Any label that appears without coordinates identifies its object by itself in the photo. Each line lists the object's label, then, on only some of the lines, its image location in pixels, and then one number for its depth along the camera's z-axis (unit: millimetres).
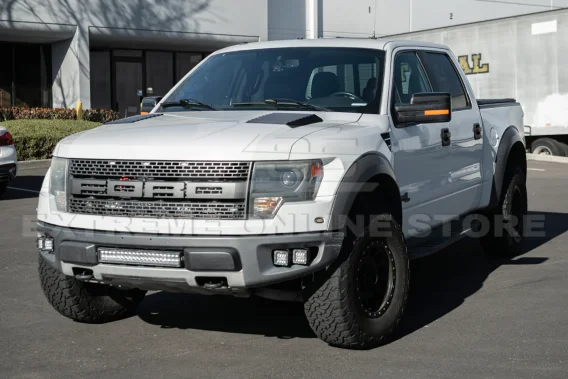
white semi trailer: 21812
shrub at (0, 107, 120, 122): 24594
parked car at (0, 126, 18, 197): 13523
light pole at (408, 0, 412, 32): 36969
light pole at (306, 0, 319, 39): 33531
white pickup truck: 5125
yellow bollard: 25745
